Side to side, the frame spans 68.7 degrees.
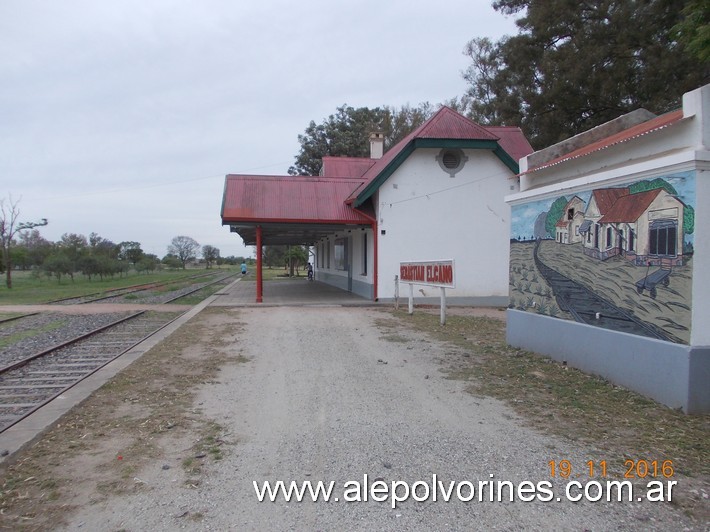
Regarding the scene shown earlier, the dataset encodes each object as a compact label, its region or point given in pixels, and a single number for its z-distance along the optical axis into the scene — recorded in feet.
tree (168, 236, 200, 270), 362.33
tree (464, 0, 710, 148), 72.23
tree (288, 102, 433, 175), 146.10
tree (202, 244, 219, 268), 370.24
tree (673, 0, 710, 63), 41.63
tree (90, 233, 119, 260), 193.16
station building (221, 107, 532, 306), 60.29
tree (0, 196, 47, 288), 120.37
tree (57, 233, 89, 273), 135.93
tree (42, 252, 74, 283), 130.93
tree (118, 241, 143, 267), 248.77
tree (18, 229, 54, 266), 168.76
